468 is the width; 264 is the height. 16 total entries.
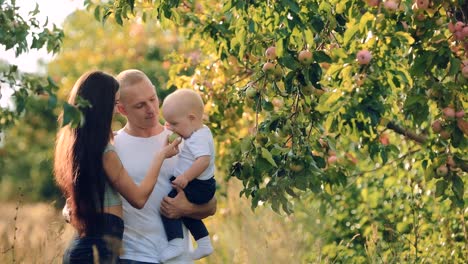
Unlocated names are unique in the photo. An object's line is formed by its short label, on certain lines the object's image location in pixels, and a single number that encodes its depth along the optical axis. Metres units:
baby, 9.59
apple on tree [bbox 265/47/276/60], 10.80
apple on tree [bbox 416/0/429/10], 11.23
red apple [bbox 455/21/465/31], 11.02
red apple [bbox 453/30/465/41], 10.99
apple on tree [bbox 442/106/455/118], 11.12
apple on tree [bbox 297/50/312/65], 10.48
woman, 8.95
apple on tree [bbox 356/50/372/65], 10.55
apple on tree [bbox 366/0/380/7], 10.99
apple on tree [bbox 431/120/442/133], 11.38
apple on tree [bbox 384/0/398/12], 10.83
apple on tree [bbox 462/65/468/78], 10.96
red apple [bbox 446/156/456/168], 11.52
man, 9.21
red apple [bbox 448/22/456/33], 11.11
